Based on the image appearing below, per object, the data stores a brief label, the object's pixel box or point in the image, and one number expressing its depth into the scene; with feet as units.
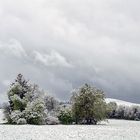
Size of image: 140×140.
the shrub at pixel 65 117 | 375.04
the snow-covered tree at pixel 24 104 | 322.34
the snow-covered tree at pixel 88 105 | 357.61
